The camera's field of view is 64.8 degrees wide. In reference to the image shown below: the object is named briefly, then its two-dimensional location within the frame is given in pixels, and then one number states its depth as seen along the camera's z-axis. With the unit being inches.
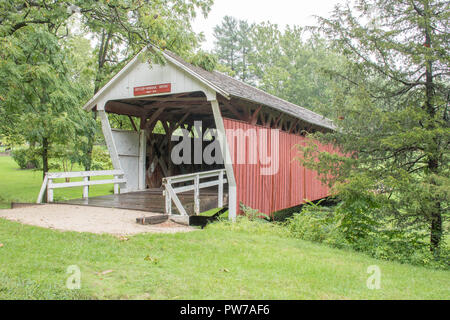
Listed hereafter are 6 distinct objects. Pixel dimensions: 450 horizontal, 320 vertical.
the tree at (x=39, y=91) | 365.4
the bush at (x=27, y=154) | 499.5
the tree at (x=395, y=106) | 244.1
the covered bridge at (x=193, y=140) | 345.7
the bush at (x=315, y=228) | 281.6
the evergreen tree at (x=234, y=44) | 1655.4
